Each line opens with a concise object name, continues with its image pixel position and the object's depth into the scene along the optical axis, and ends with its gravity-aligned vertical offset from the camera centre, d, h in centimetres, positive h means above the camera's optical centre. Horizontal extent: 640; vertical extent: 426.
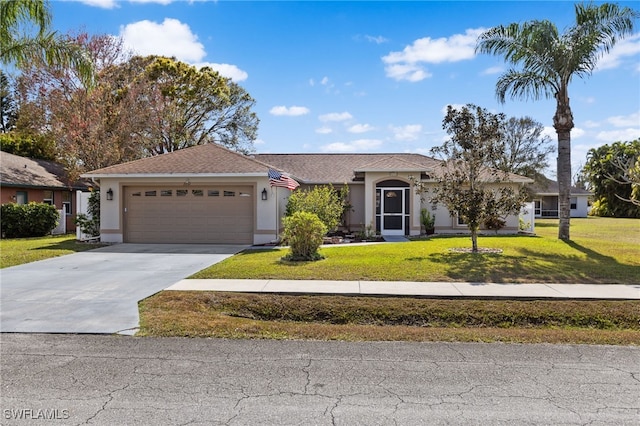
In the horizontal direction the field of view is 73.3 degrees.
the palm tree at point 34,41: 1205 +490
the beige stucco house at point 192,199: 1652 +33
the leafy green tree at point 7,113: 3928 +906
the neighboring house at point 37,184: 2183 +128
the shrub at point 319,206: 1633 +6
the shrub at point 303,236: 1179 -78
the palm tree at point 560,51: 1441 +541
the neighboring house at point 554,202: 4225 +56
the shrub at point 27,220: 1985 -57
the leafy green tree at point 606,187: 4128 +203
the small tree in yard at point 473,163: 1294 +137
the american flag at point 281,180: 1653 +113
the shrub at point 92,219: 1755 -46
